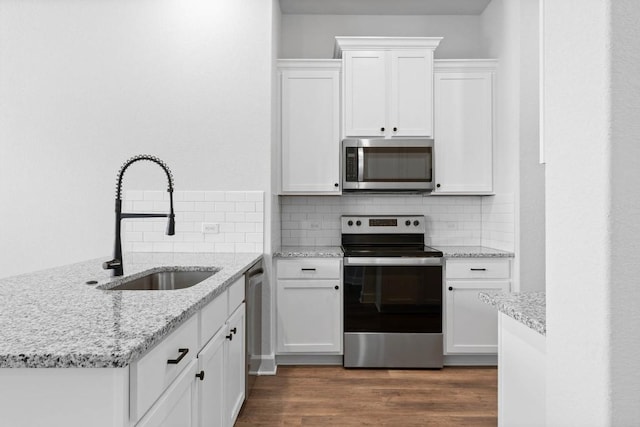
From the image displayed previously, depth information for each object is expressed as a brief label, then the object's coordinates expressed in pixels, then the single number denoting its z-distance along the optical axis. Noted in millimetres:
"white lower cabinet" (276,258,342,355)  3186
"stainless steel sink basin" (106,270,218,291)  2318
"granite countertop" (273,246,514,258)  3160
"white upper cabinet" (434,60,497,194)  3445
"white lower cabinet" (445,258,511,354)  3199
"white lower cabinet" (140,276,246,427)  1093
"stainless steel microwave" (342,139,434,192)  3357
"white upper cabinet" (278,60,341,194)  3398
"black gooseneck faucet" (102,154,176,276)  1922
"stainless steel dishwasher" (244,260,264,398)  2523
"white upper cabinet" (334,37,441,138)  3355
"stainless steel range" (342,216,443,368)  3150
